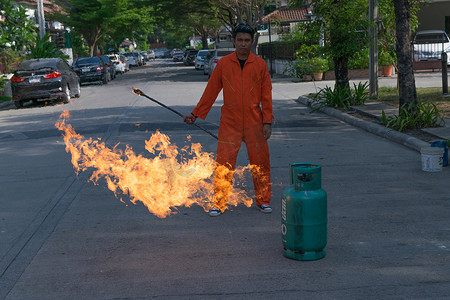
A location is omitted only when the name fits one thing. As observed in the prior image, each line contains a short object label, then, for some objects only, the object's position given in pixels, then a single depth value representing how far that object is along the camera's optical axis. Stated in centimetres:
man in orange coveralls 619
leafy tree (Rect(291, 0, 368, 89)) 1583
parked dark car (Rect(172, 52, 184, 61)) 8420
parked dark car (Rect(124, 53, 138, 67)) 6800
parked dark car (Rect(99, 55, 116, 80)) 3701
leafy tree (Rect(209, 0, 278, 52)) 3891
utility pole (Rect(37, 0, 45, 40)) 3450
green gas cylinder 486
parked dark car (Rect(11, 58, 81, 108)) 2106
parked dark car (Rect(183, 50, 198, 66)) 6209
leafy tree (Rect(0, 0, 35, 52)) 2582
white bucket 835
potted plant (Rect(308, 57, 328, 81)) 2647
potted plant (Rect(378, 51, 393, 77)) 2566
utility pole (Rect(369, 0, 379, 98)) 1631
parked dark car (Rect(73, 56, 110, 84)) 3244
